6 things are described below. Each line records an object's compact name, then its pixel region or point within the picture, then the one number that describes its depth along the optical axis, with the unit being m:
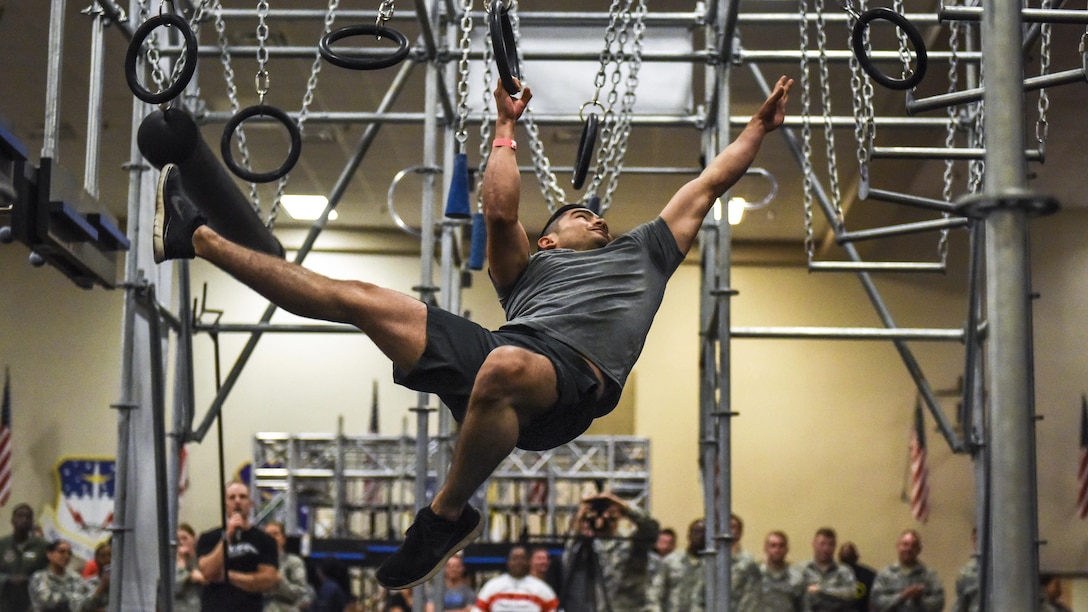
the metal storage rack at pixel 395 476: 12.27
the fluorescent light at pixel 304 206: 14.40
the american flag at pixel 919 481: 14.79
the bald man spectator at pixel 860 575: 9.88
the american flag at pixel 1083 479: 14.22
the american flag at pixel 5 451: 14.86
